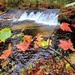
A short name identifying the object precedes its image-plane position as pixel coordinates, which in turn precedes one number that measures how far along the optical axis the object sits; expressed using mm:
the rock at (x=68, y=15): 5616
